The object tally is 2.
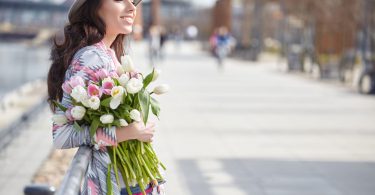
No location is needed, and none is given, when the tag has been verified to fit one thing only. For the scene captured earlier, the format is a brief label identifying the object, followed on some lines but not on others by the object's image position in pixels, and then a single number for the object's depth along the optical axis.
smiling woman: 3.13
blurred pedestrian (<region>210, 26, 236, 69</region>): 30.66
